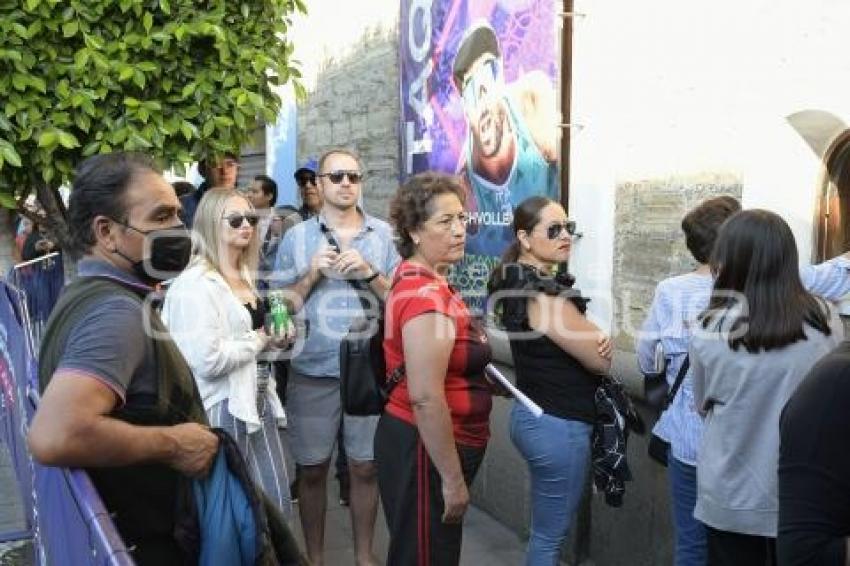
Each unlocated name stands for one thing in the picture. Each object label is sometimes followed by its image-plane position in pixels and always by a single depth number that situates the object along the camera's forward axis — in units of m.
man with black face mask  1.97
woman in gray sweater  2.62
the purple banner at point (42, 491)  1.89
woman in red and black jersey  2.92
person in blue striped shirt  3.34
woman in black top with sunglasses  3.38
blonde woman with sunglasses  3.60
